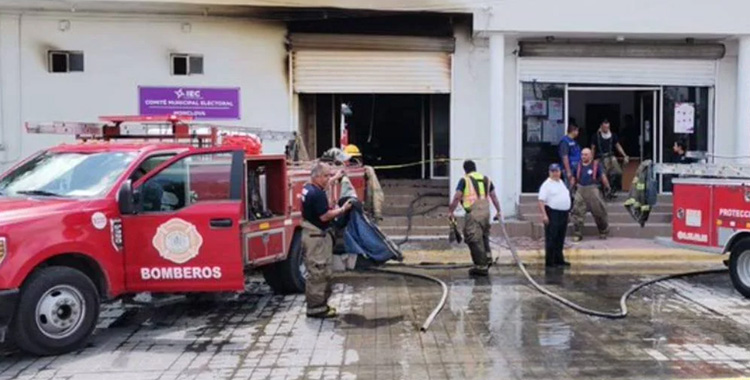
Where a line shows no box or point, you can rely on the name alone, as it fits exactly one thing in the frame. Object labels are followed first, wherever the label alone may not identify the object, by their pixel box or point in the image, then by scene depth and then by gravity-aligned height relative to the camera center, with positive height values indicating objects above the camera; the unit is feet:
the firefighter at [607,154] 50.78 -0.82
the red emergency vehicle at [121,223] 21.94 -2.46
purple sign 50.62 +2.81
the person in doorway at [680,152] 53.45 -0.75
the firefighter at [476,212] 36.65 -3.32
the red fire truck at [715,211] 30.99 -2.92
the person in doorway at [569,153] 47.67 -0.71
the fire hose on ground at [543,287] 27.40 -6.14
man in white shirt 38.73 -3.28
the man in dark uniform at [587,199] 44.55 -3.33
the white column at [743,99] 50.85 +2.77
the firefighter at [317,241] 27.63 -3.54
